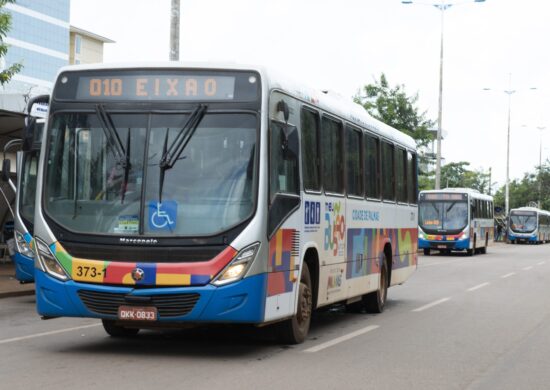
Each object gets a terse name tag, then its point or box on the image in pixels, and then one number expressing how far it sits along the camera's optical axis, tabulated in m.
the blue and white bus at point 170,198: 9.81
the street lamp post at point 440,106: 52.49
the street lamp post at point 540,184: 117.78
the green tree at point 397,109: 55.72
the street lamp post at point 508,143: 76.62
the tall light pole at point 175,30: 22.36
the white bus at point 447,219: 46.06
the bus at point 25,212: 16.59
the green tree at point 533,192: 123.19
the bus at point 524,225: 77.94
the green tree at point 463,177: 134.25
